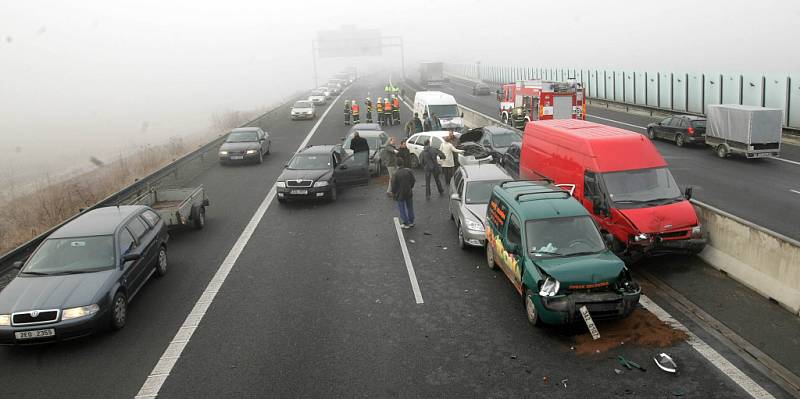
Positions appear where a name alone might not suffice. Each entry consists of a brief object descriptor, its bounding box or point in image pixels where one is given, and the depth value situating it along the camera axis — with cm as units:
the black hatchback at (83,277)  814
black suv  2491
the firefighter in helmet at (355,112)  3494
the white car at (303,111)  4028
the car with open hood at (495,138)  2084
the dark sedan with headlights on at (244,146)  2403
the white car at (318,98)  5412
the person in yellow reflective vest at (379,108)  3556
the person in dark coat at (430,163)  1723
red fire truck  2956
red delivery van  1070
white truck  2834
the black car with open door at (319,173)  1675
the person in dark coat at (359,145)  1953
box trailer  2131
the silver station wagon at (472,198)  1204
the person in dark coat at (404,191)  1373
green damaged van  812
